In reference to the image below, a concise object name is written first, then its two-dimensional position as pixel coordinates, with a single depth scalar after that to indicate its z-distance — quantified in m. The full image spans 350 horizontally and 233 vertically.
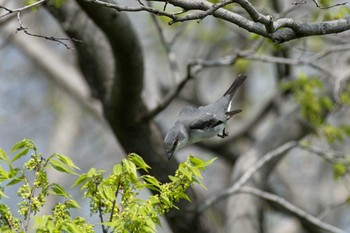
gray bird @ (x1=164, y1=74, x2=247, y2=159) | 8.34
